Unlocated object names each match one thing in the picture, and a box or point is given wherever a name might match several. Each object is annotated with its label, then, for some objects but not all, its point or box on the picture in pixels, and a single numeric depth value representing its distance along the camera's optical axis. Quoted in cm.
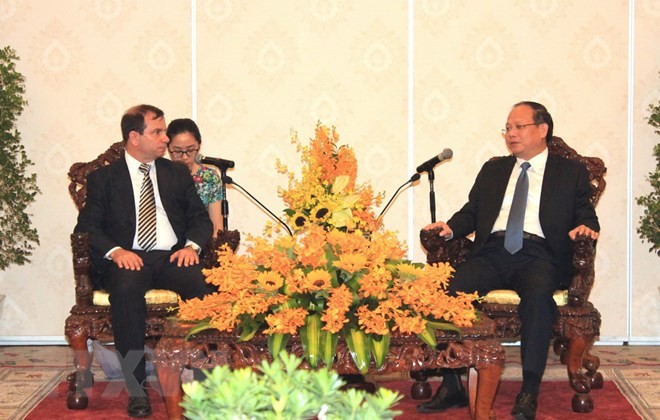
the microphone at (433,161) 451
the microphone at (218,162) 468
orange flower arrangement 352
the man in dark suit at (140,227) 452
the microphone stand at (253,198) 477
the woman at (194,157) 538
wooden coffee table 366
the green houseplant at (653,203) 561
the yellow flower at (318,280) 350
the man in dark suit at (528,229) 441
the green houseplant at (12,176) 562
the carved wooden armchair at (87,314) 454
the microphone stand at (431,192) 473
